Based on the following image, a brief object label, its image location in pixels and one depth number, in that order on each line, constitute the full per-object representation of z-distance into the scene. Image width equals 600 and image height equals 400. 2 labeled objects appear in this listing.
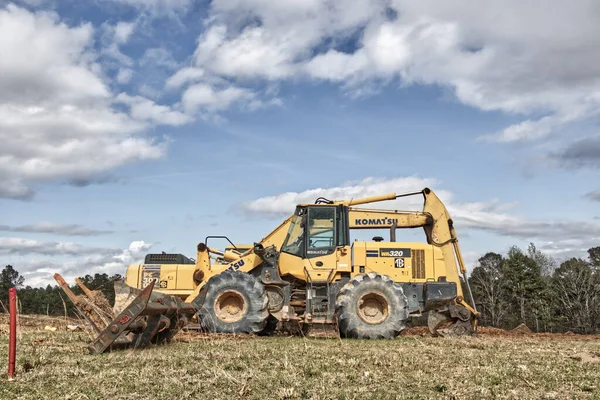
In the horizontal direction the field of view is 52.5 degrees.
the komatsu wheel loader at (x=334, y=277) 14.85
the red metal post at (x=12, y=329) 7.80
